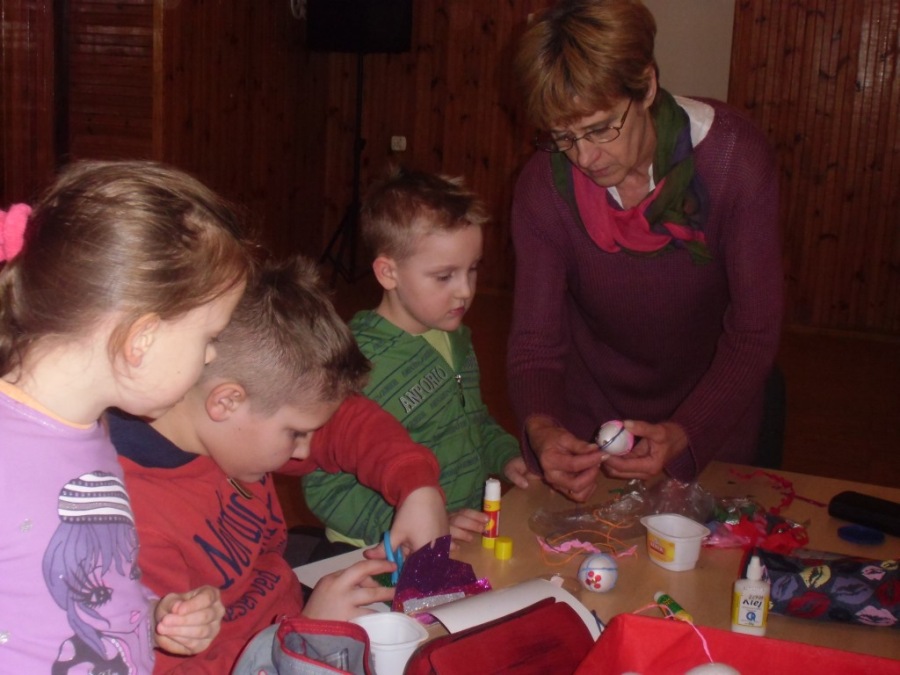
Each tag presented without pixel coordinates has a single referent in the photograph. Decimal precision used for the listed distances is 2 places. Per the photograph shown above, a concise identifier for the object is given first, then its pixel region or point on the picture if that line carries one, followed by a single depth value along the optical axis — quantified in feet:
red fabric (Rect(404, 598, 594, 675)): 3.57
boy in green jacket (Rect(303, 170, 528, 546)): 6.31
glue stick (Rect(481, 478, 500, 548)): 5.33
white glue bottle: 4.54
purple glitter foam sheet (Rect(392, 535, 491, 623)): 4.51
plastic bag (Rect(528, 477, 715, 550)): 5.54
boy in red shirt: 4.21
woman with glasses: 5.82
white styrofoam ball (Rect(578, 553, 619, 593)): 4.86
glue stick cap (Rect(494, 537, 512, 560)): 5.21
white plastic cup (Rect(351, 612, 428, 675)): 3.92
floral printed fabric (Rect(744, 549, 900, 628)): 4.65
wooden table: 4.64
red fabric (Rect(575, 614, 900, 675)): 3.78
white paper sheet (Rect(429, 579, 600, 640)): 4.20
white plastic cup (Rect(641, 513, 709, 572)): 5.12
